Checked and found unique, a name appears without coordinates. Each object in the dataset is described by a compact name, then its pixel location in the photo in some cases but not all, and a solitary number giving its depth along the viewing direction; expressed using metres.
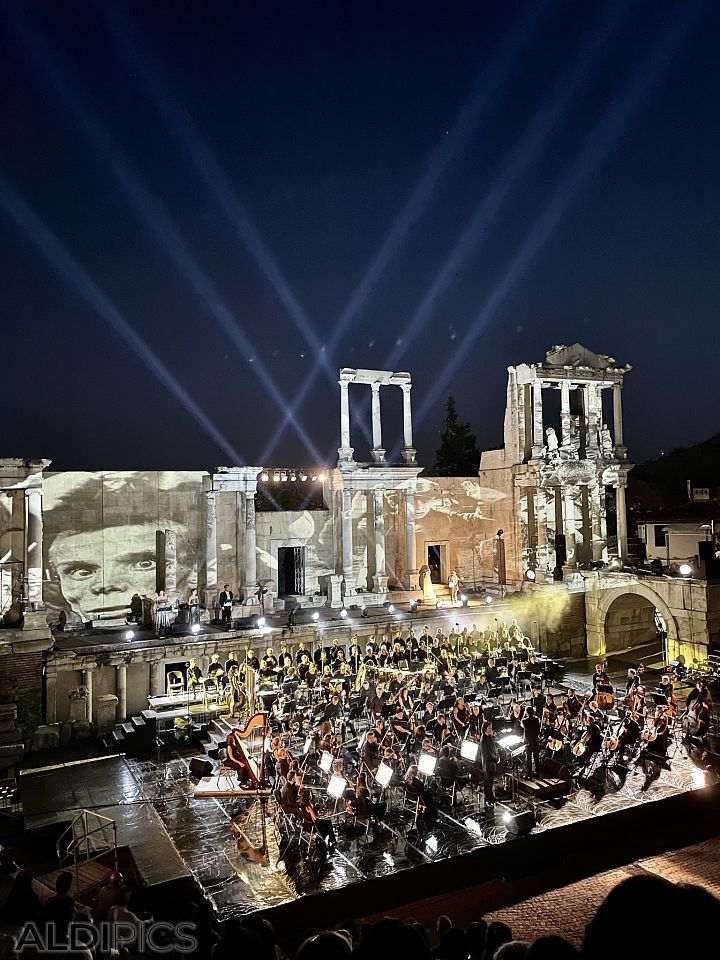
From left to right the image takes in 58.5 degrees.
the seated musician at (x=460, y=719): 13.32
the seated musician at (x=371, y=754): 12.09
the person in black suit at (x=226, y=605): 21.23
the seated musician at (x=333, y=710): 13.75
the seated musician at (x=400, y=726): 12.84
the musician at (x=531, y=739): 13.12
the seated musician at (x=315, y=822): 10.61
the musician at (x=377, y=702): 14.58
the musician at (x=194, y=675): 16.67
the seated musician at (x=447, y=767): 12.40
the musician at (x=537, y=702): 14.73
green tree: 49.25
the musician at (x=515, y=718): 13.89
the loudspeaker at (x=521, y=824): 11.23
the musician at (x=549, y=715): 13.81
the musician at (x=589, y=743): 13.26
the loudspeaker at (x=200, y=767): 13.57
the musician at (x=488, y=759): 12.46
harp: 12.61
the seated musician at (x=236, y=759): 12.62
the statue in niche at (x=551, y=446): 28.59
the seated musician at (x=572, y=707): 13.64
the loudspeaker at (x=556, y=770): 13.14
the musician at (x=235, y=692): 17.02
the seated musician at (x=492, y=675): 16.94
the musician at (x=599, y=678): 15.63
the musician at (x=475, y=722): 12.85
